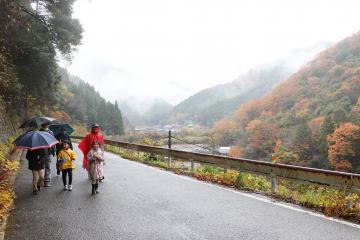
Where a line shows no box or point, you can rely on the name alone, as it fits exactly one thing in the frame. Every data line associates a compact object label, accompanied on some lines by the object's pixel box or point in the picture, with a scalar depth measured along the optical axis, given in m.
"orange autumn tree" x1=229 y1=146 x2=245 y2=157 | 74.95
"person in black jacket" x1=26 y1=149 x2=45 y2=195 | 8.73
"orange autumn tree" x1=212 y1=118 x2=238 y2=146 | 93.19
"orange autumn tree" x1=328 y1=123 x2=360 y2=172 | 45.38
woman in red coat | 9.00
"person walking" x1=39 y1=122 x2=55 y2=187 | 8.87
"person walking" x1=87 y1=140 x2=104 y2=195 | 8.47
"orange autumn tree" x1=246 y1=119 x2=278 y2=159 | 69.12
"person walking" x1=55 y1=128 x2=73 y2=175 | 11.03
